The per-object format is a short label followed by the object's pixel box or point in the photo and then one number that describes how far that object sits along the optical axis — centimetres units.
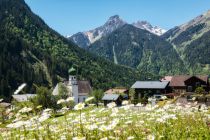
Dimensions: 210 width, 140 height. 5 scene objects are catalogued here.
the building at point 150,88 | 8447
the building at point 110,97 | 8618
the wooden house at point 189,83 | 8416
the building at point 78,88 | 10414
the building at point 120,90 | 11628
